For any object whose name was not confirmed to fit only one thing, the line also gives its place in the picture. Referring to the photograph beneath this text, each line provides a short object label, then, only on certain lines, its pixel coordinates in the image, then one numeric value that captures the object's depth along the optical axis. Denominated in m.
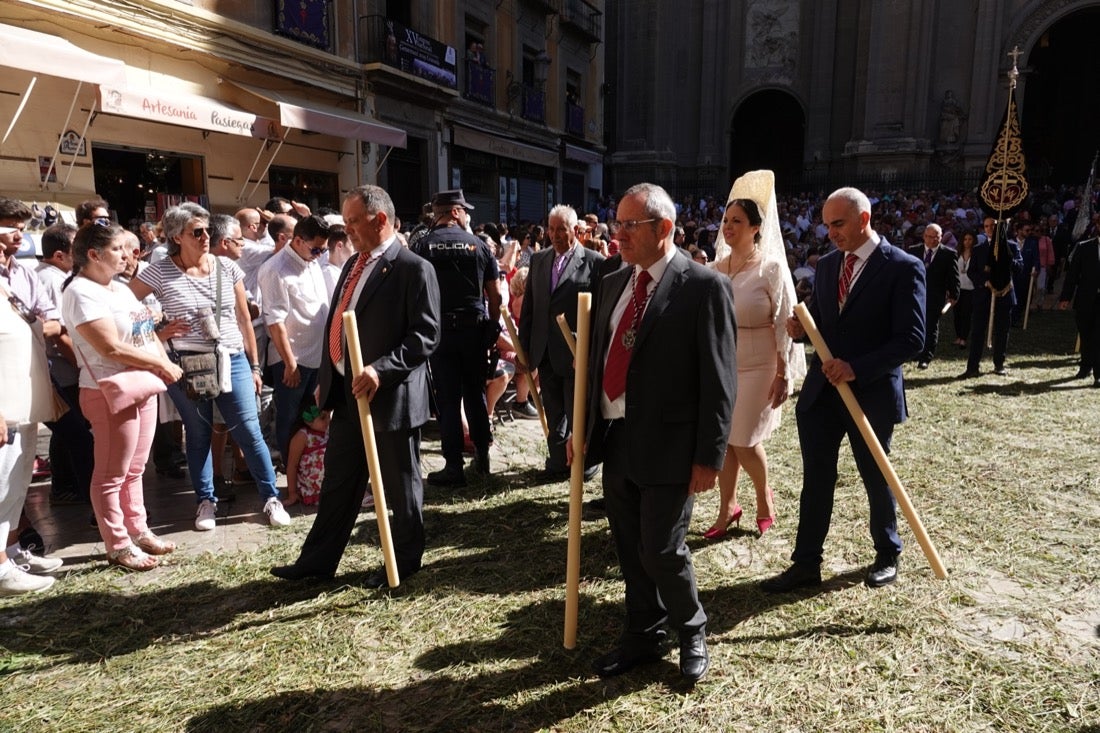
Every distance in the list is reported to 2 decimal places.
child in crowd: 5.30
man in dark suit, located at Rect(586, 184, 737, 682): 2.85
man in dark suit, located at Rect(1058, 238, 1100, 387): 8.68
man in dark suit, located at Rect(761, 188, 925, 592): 3.62
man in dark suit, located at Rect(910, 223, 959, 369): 9.88
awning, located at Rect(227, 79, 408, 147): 12.80
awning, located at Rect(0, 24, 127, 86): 8.64
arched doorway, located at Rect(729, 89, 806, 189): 33.25
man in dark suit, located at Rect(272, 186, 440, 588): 3.86
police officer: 5.61
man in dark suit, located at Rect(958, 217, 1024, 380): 9.34
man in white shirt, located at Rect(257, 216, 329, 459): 5.22
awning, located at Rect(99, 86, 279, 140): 9.97
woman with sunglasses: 4.56
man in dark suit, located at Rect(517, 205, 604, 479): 5.43
